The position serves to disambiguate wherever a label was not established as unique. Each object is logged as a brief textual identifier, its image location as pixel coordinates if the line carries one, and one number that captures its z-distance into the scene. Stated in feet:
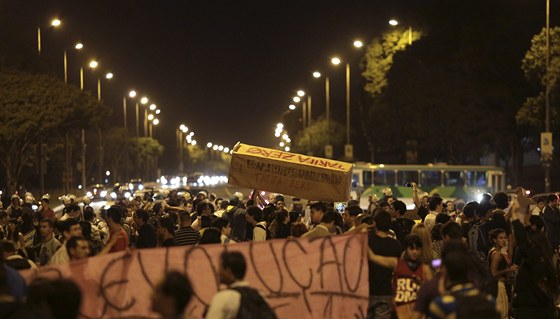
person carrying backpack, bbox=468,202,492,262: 46.50
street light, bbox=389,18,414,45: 212.31
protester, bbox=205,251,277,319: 24.64
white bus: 172.76
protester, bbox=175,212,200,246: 46.19
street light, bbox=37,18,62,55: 166.50
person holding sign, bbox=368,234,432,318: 33.09
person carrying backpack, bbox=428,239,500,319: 21.54
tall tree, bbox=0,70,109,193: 168.55
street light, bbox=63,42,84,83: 187.53
